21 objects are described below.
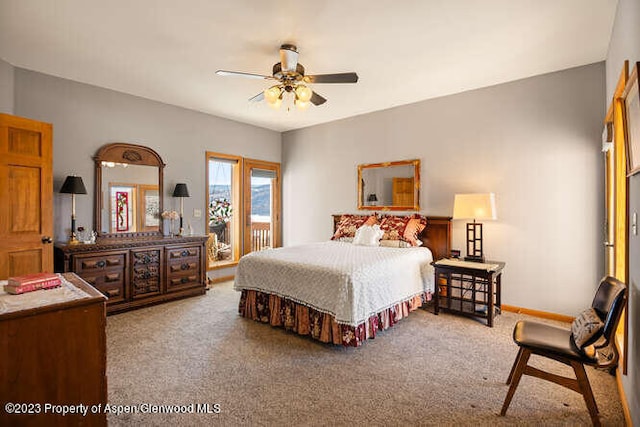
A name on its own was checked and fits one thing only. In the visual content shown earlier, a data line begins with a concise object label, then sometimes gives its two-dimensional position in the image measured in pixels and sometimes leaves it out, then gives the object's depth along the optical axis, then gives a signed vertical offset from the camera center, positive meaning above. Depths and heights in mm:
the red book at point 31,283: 1574 -357
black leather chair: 1701 -793
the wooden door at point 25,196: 2943 +177
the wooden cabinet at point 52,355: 1345 -648
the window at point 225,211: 5586 +54
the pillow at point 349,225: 4930 -182
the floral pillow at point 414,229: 4254 -213
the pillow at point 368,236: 4395 -314
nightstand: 3428 -923
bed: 2828 -752
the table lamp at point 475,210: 3631 +39
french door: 5852 +179
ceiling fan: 2816 +1242
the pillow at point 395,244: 4234 -409
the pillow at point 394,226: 4359 -182
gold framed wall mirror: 4715 +444
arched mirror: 4105 +325
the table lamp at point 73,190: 3645 +284
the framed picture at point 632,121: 1651 +528
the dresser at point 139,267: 3571 -666
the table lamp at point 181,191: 4680 +344
